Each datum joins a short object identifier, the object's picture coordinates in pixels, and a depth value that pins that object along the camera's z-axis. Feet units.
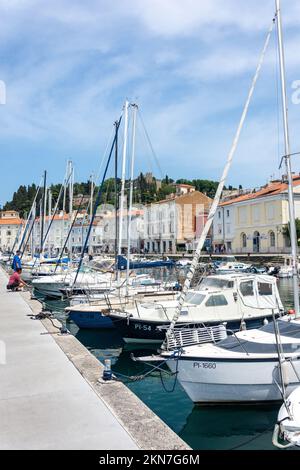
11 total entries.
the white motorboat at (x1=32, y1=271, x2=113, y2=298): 80.76
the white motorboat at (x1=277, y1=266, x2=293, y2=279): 152.66
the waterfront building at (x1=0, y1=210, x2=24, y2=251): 495.41
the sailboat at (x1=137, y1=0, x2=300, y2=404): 27.58
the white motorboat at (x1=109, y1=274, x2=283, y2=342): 46.01
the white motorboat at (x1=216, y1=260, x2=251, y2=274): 146.41
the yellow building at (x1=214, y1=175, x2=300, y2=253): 206.08
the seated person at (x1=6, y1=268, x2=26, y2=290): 80.44
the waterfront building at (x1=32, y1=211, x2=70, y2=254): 299.54
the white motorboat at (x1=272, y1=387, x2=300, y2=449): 20.55
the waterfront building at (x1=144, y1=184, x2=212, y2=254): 266.98
